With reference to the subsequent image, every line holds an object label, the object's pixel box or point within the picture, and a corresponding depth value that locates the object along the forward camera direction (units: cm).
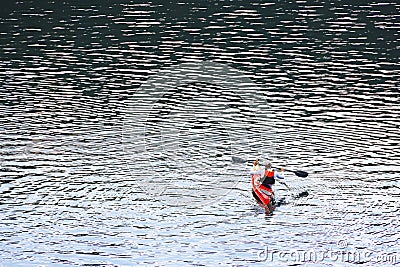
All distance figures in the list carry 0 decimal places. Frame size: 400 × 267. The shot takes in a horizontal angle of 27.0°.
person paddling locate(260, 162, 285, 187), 6078
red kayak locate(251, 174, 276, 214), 5962
